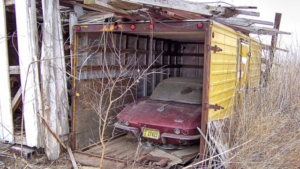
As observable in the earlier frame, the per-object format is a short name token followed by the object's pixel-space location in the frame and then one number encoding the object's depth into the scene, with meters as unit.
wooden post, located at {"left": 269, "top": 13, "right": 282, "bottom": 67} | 7.59
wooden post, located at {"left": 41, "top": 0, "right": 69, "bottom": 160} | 5.35
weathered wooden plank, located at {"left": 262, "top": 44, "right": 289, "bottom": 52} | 7.43
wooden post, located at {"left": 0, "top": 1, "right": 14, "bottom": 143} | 5.71
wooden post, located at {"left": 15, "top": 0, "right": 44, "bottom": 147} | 5.30
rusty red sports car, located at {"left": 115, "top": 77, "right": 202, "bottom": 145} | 5.30
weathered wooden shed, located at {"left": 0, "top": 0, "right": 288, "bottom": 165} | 4.98
